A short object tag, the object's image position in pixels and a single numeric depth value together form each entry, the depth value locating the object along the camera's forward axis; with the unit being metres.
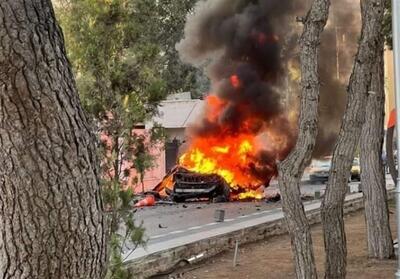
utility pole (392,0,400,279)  10.14
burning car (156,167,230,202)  39.59
